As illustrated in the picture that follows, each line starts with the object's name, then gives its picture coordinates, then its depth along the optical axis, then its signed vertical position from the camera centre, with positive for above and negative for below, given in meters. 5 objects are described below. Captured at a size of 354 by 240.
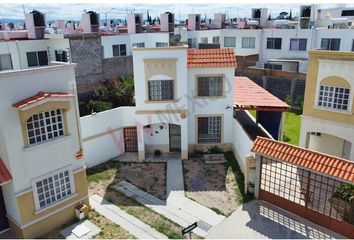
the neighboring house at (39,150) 12.55 -4.74
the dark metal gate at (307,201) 13.77 -8.02
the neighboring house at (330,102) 17.48 -4.06
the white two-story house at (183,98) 20.19 -4.20
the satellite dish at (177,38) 21.77 -0.28
